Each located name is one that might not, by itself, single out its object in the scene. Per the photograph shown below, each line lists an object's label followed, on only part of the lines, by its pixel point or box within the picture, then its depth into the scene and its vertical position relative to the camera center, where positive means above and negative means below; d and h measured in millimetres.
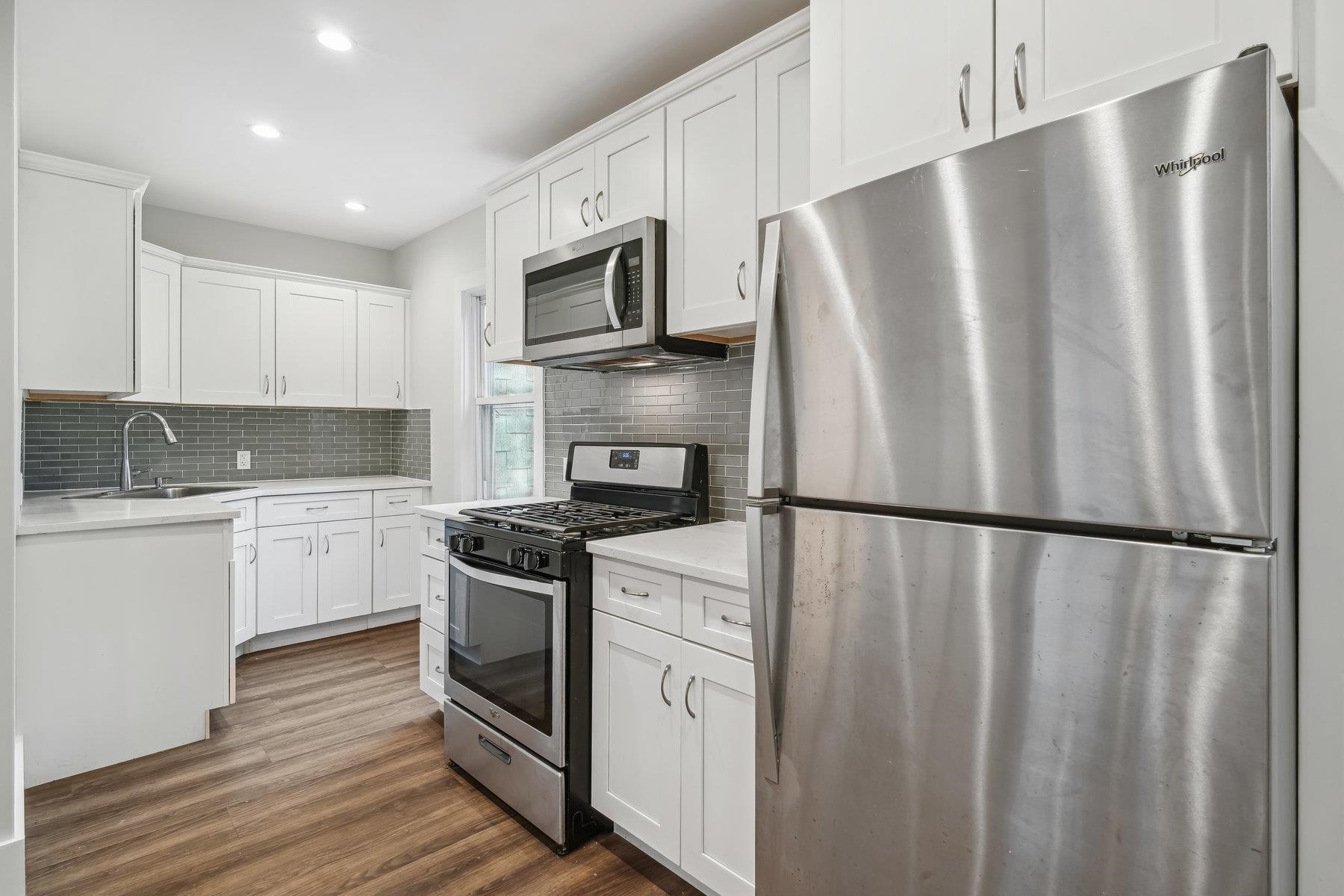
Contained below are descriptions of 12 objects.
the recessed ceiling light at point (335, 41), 2258 +1425
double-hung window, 3893 +133
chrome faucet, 3443 +12
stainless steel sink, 3459 -257
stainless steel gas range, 2002 -609
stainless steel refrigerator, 783 -87
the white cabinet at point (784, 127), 1840 +930
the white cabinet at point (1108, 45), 975 +665
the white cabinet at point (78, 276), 2639 +716
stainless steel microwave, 2246 +531
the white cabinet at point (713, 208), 1994 +773
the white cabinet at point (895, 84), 1285 +770
